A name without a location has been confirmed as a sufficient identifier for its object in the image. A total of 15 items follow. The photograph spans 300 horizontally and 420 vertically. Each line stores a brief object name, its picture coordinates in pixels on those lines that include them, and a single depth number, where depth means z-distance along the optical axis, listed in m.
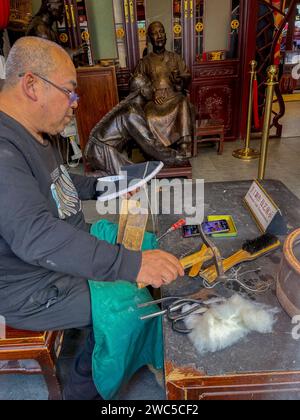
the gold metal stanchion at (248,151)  3.52
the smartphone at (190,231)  1.18
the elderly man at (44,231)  0.78
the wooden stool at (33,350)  0.98
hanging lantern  2.14
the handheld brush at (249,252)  0.95
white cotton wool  0.74
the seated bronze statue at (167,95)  3.29
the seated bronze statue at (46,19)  3.01
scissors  0.81
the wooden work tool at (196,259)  0.98
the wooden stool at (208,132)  3.59
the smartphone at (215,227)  1.18
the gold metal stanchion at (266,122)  2.02
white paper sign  1.13
